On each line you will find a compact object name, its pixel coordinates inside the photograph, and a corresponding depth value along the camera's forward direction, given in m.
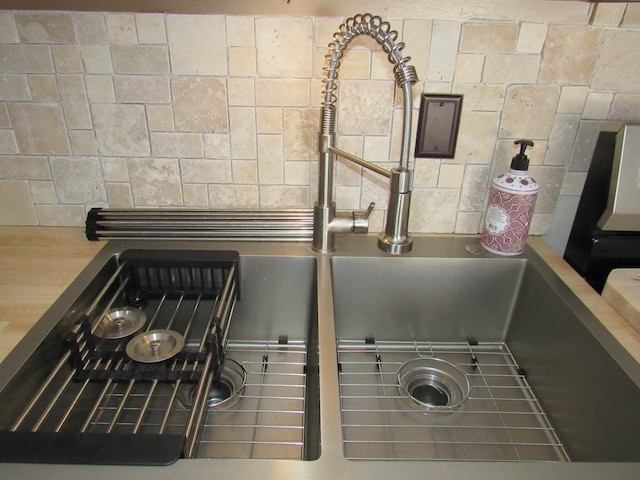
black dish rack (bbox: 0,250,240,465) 0.57
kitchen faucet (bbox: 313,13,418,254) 0.85
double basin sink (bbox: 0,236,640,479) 0.61
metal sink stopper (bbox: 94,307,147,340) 0.88
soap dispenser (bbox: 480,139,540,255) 0.97
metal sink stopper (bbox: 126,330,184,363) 0.84
